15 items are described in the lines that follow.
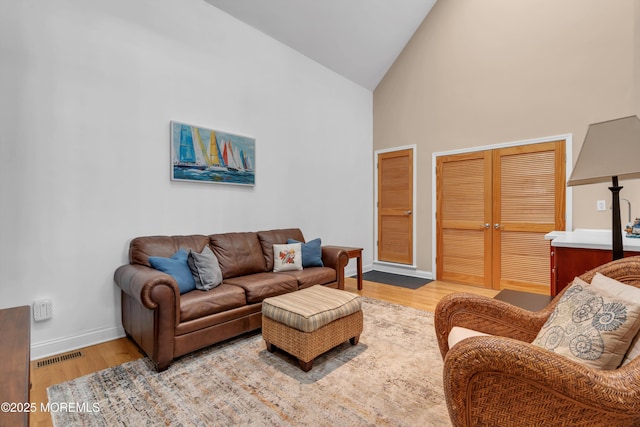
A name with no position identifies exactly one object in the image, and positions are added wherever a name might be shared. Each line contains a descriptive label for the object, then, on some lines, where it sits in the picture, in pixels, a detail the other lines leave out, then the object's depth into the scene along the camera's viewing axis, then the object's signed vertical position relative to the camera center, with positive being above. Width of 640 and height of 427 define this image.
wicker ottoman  2.16 -0.82
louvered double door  3.88 -0.01
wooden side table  4.02 -0.57
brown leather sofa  2.15 -0.67
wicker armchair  0.95 -0.59
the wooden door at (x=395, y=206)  5.13 +0.12
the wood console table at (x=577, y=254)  2.14 -0.31
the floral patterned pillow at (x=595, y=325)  1.10 -0.43
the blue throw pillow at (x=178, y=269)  2.50 -0.46
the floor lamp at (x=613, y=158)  1.69 +0.32
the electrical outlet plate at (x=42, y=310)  2.36 -0.75
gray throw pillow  2.64 -0.51
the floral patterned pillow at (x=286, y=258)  3.45 -0.51
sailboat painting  3.10 +0.63
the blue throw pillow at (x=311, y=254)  3.65 -0.50
